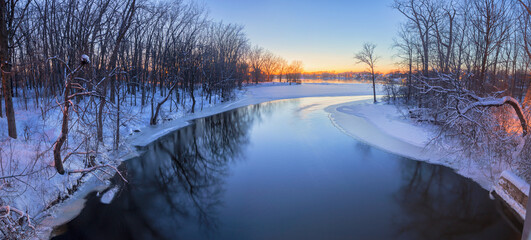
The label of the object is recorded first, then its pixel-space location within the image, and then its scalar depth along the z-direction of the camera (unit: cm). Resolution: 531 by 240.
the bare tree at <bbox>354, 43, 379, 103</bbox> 3409
